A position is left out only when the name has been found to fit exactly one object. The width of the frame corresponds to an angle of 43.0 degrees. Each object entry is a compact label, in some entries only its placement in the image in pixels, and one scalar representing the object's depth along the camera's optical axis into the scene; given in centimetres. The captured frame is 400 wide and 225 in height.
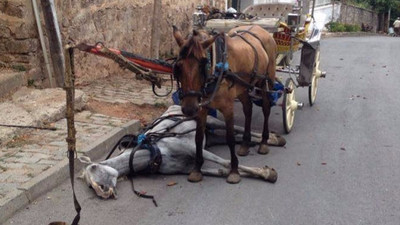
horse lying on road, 523
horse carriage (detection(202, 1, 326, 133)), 781
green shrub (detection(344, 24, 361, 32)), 3177
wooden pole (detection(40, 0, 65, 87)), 830
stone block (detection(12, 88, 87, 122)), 714
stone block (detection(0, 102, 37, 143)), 637
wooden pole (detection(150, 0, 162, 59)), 1032
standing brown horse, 491
